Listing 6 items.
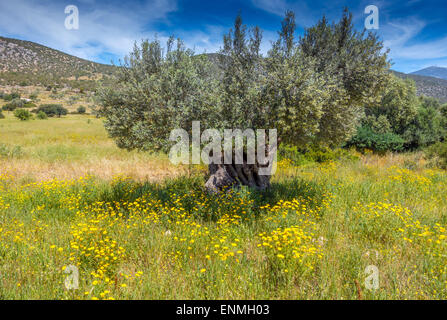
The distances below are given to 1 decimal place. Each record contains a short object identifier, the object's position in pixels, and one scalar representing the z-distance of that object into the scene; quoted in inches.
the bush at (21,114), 1438.2
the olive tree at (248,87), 229.0
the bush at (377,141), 836.0
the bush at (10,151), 592.1
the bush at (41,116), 1584.6
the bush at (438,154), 600.4
